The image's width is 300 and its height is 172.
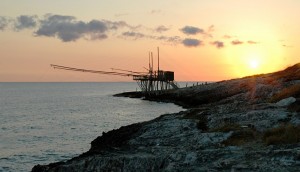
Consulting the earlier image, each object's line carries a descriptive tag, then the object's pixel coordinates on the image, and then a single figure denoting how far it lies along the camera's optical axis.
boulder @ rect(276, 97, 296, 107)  30.09
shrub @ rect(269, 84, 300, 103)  33.12
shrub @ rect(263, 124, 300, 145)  20.27
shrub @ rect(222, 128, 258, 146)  21.86
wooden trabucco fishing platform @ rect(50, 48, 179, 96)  110.29
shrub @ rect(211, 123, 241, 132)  24.30
